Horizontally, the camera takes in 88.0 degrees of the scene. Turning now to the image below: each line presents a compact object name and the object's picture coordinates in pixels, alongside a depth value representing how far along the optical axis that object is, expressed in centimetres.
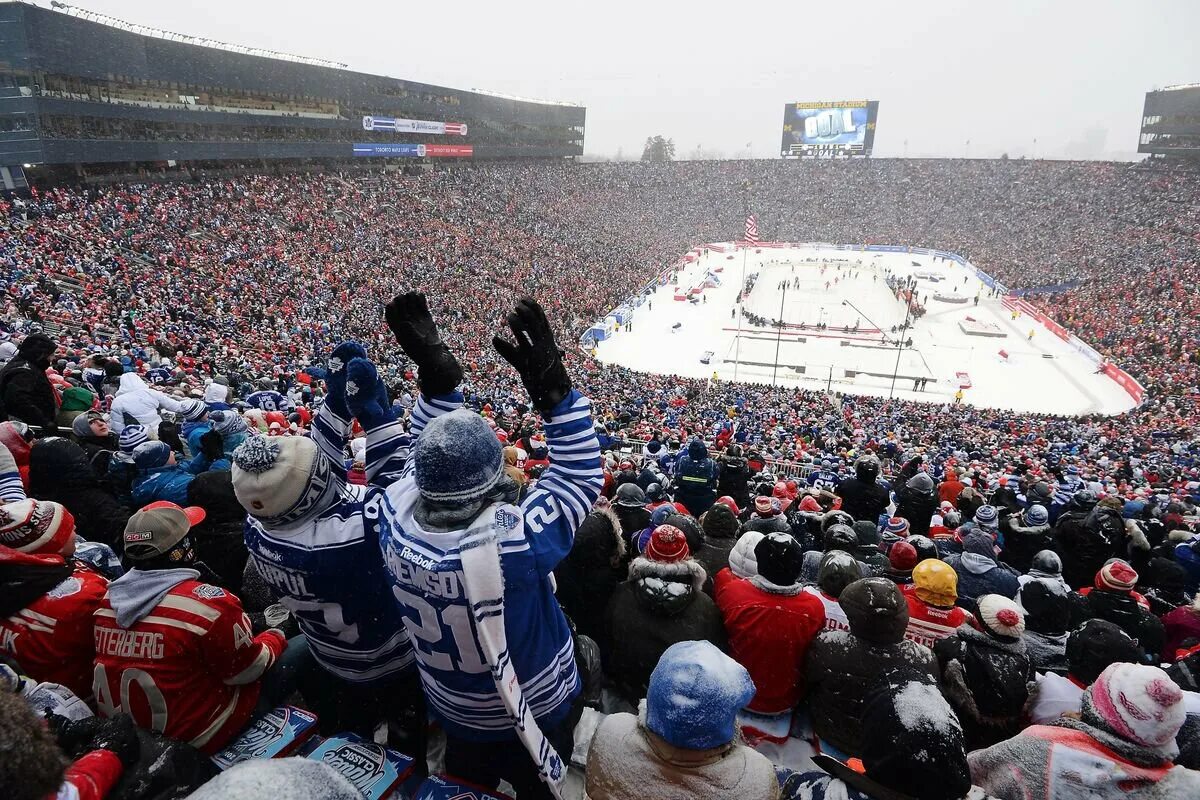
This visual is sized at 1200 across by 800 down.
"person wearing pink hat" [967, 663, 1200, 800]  184
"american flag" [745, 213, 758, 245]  4197
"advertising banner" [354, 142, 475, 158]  4759
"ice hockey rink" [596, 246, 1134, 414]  2736
